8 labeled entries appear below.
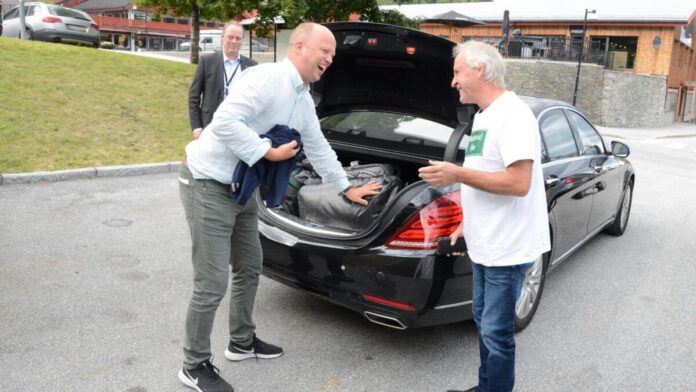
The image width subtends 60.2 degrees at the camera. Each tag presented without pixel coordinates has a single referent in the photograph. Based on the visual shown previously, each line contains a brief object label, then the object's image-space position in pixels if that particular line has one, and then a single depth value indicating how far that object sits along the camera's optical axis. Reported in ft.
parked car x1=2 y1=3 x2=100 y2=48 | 58.85
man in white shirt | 8.27
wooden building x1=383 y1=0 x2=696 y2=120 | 98.07
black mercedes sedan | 10.98
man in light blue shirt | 9.10
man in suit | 20.06
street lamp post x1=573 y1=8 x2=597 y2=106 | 90.33
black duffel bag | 12.28
